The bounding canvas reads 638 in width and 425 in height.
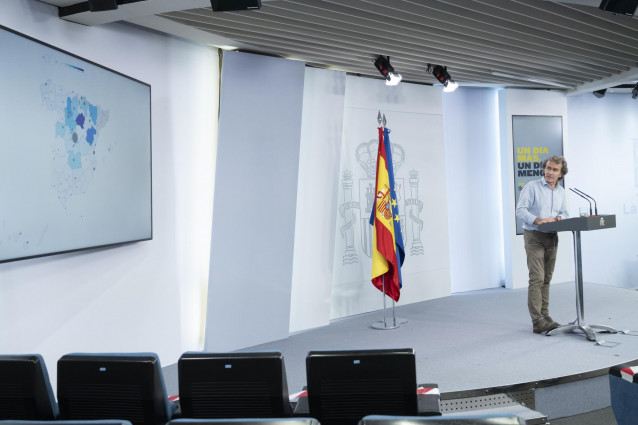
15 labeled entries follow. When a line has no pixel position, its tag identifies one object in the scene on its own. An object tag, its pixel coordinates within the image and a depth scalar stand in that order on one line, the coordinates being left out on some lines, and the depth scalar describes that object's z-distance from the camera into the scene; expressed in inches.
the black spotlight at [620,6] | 154.0
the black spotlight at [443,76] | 262.2
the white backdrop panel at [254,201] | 209.2
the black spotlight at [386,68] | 237.0
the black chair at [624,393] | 83.8
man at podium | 207.0
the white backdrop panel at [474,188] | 320.2
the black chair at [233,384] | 86.2
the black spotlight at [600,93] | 332.2
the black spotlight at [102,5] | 139.4
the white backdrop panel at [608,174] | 355.3
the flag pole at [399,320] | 244.9
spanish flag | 234.1
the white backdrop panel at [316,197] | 245.8
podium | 186.2
